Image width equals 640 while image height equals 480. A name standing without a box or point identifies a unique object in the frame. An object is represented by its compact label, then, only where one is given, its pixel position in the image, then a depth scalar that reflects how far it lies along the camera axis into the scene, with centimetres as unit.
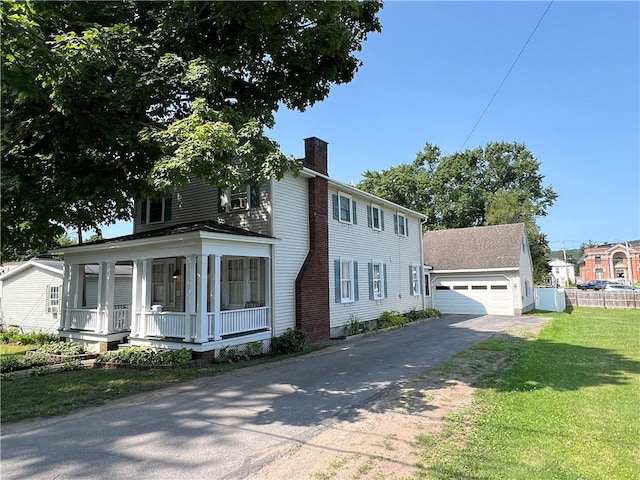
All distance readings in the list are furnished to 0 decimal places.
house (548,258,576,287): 8505
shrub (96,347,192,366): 1075
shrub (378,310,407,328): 1966
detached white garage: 2595
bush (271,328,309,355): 1299
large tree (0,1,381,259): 736
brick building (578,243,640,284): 8175
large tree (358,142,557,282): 4300
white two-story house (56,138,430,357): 1166
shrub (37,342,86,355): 1311
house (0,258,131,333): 1983
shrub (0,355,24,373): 1095
